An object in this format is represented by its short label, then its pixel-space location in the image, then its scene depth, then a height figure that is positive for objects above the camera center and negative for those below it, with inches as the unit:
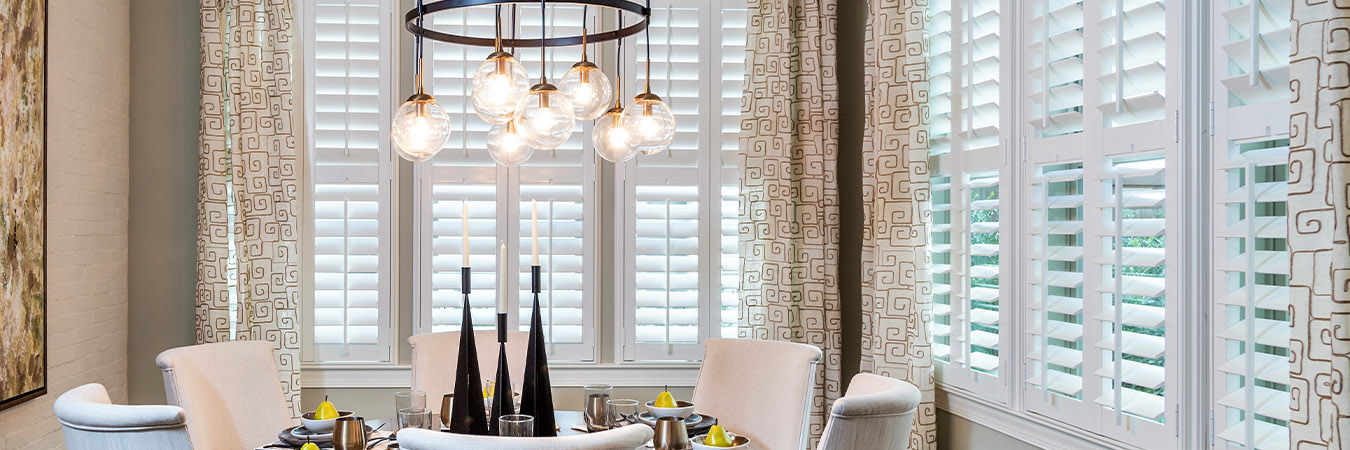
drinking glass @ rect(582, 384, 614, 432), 96.4 -19.0
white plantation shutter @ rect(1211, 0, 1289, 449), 72.5 +0.4
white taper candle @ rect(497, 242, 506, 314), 78.8 -4.9
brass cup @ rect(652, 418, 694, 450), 80.5 -18.0
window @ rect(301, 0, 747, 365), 144.1 +4.6
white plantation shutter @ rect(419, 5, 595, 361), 144.9 +3.4
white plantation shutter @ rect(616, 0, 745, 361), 147.6 +5.2
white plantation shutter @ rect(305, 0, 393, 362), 143.7 +9.1
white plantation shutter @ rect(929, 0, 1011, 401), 111.6 +4.5
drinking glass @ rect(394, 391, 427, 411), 94.1 -17.5
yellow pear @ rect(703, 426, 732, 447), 81.7 -18.4
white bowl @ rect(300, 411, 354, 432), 89.7 -19.0
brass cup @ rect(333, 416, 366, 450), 81.5 -18.1
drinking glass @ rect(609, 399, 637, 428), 94.7 -18.7
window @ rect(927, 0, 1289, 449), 74.5 +1.5
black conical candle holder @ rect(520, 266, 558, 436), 83.7 -14.5
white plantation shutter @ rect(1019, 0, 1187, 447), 84.3 +1.4
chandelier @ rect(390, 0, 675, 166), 82.0 +11.2
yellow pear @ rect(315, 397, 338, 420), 91.5 -18.1
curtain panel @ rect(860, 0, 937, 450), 123.7 +3.6
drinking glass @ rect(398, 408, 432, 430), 85.7 -17.6
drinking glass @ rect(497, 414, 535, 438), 76.2 -16.3
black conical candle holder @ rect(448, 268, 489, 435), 85.2 -15.7
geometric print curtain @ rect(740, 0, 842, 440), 142.0 +6.0
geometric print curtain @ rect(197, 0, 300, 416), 137.7 +7.3
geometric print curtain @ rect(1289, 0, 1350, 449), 62.7 +0.3
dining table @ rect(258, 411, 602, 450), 92.7 -21.2
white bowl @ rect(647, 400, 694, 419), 97.7 -19.3
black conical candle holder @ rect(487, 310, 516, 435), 85.4 -15.5
